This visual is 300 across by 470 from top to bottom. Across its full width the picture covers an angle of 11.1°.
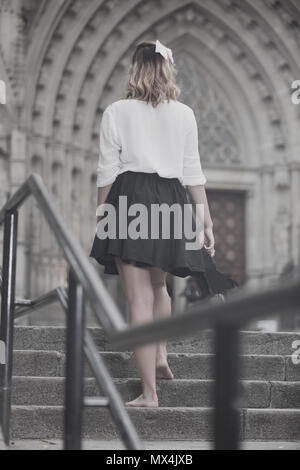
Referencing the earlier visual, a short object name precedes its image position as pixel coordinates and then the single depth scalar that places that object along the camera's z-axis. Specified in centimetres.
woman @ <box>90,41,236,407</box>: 640
